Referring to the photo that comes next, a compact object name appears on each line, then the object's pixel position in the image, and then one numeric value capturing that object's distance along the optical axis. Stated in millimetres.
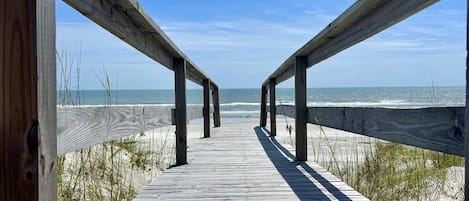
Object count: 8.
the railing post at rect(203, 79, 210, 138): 6699
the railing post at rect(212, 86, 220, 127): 9144
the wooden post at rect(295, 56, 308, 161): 3738
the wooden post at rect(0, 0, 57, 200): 1002
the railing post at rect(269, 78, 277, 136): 6773
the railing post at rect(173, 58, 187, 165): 3658
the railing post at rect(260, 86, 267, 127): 8930
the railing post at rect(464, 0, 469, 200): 1155
